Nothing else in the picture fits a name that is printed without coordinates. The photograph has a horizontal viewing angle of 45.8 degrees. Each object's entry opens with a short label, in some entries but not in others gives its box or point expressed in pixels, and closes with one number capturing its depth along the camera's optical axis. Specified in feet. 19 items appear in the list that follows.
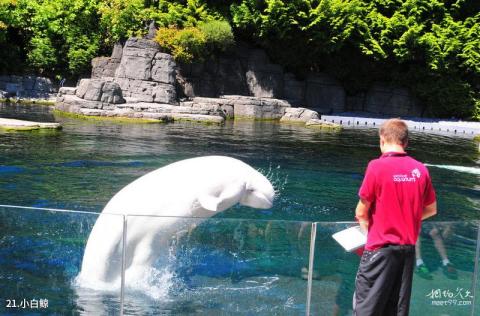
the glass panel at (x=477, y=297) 13.46
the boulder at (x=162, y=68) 81.51
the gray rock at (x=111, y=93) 72.69
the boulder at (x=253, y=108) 85.40
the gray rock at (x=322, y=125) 77.51
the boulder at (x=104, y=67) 86.38
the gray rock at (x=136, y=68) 81.00
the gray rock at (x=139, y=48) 81.51
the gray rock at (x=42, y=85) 93.20
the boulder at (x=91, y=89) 72.54
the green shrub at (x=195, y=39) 86.17
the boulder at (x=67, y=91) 77.00
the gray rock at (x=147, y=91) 80.18
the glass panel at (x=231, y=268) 12.35
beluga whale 12.65
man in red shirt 10.63
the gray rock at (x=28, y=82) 92.37
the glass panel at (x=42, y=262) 12.50
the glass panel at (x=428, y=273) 12.57
